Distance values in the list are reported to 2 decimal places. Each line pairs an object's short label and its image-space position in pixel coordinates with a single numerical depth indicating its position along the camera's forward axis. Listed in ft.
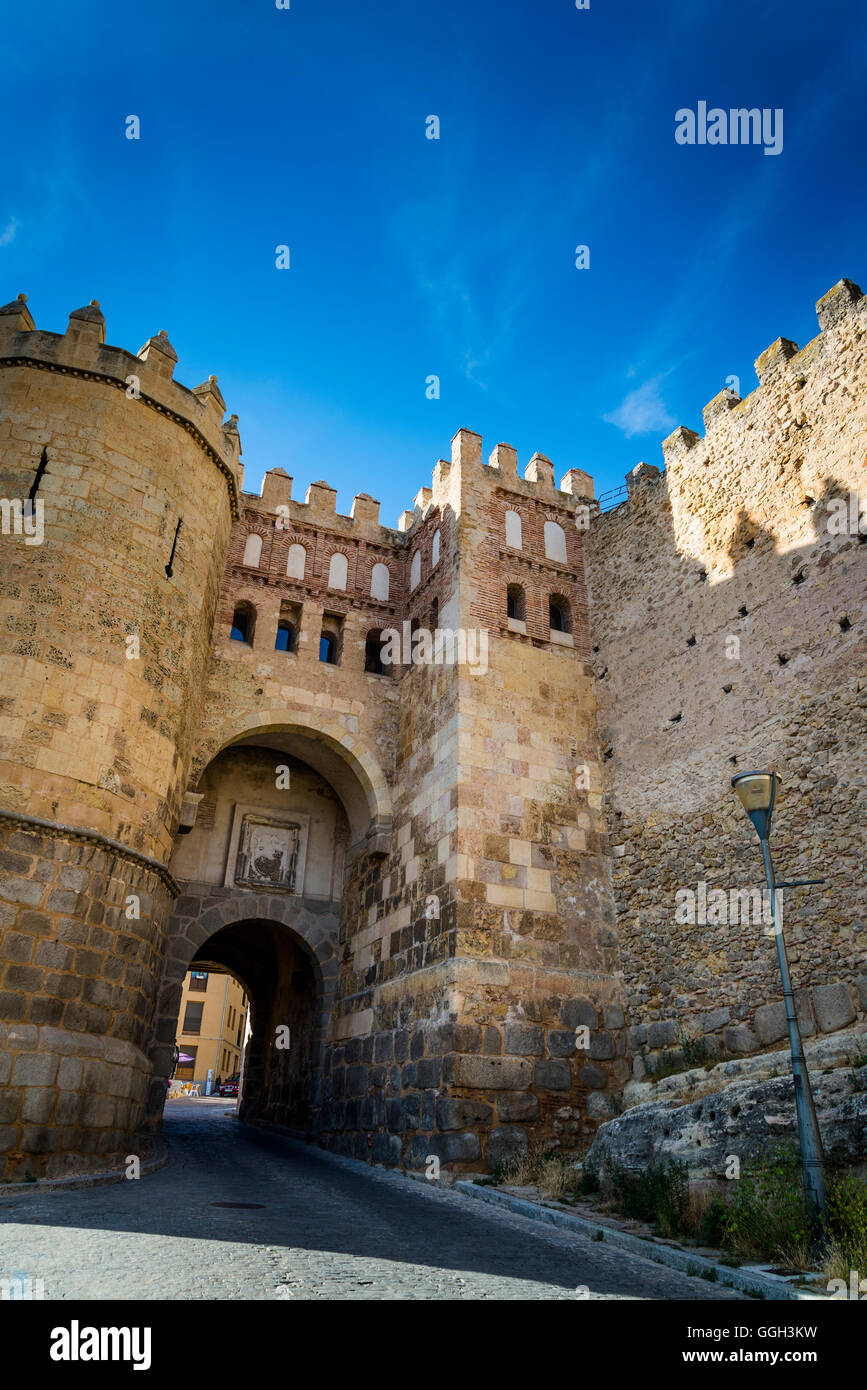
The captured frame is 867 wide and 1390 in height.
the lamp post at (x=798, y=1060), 18.31
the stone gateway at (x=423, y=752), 31.24
